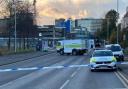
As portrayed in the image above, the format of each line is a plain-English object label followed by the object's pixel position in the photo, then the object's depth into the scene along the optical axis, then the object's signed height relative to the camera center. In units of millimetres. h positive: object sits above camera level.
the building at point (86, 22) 193375 +5213
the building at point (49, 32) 187750 +931
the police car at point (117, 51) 46875 -1723
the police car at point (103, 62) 31312 -1864
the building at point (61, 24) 123562 +2883
